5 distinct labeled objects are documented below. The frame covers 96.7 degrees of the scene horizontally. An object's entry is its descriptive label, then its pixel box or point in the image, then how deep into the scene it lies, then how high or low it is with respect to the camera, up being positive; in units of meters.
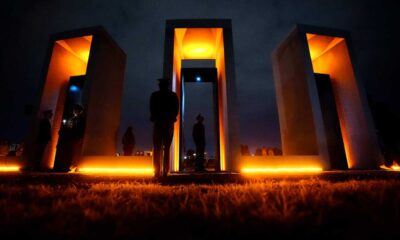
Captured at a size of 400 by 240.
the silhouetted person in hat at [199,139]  7.25 +1.04
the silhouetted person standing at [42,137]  7.08 +1.12
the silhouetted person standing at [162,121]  4.16 +1.00
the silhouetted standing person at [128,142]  10.49 +1.33
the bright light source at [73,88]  9.92 +4.21
